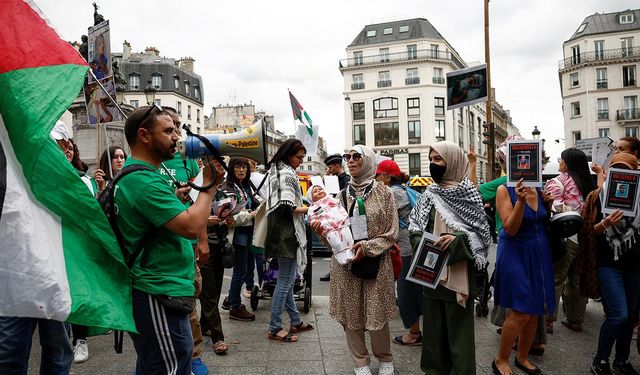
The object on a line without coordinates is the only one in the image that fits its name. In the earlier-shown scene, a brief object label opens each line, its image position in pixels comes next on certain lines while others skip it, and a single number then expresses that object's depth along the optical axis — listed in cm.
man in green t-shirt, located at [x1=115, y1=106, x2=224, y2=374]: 217
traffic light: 1064
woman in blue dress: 365
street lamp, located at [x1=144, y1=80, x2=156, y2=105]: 988
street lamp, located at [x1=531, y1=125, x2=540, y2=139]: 1567
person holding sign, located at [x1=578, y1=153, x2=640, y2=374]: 377
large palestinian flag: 187
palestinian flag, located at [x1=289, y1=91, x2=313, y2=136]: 908
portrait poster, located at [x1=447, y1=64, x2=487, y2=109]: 618
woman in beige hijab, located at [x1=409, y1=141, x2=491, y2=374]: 337
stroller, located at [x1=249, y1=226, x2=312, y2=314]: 588
